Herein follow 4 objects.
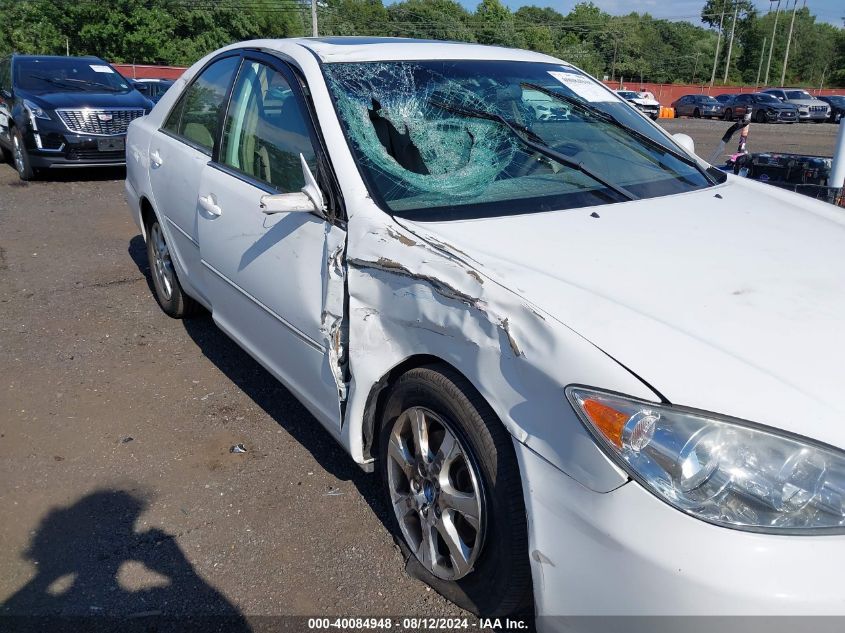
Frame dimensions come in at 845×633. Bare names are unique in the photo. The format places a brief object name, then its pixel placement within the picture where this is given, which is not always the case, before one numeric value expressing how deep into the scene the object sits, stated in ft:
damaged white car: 5.16
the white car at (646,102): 107.96
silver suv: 99.76
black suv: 31.45
